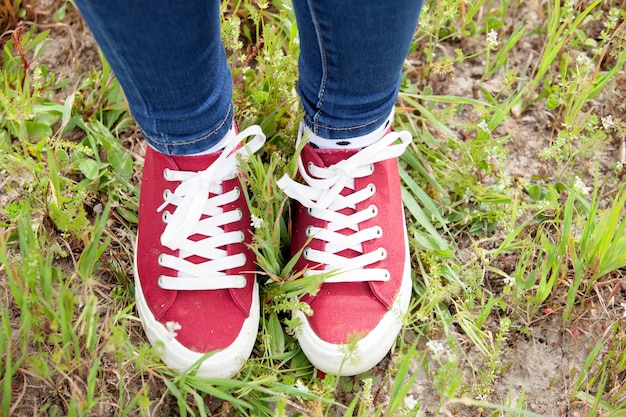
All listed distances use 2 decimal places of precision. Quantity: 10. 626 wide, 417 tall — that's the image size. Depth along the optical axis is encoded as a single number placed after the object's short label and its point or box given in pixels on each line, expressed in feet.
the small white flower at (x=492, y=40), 5.29
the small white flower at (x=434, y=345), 3.53
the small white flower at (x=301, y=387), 4.02
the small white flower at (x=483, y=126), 5.19
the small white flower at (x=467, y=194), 5.11
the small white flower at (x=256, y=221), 4.06
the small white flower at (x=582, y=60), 5.28
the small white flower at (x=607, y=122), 5.21
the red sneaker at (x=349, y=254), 4.18
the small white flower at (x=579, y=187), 4.81
